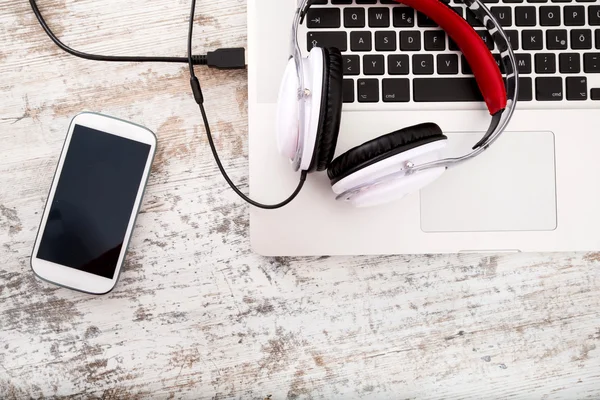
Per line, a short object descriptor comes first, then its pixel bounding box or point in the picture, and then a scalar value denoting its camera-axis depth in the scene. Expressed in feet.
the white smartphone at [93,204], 3.42
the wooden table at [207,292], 3.45
